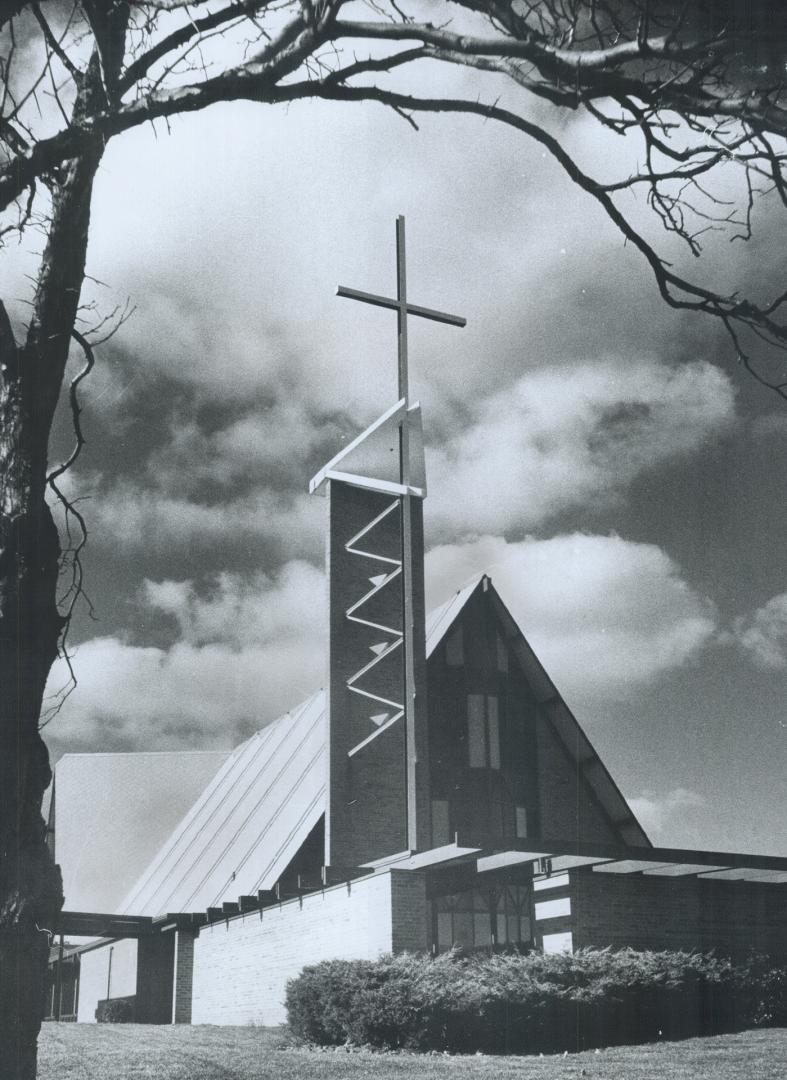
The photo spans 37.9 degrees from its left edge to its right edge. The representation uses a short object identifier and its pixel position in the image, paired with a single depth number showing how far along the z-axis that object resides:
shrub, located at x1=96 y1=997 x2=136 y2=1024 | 29.89
